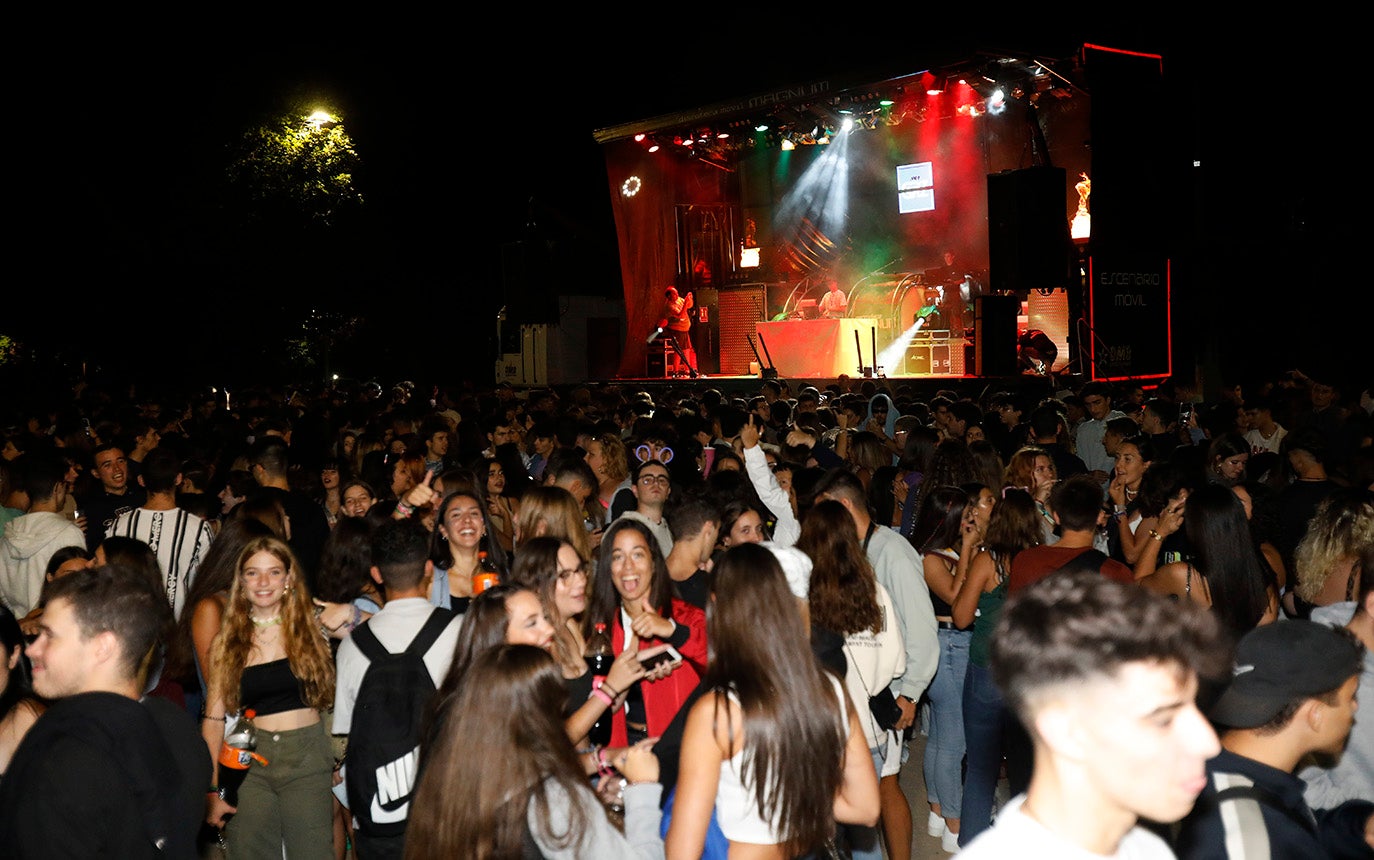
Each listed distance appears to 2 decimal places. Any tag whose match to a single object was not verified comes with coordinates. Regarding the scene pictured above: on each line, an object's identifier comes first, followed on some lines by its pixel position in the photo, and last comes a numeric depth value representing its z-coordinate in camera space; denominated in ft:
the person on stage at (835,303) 74.18
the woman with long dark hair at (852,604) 13.11
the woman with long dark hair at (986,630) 14.55
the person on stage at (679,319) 78.48
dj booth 69.05
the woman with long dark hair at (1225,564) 12.80
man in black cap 7.20
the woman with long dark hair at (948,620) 15.93
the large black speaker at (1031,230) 47.60
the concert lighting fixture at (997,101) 61.00
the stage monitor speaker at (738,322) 78.64
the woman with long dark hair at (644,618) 12.00
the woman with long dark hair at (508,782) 7.43
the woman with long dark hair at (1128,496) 18.29
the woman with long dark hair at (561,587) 11.94
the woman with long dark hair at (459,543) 15.25
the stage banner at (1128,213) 47.09
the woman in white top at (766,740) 8.30
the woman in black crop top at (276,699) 12.41
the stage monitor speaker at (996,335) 52.24
